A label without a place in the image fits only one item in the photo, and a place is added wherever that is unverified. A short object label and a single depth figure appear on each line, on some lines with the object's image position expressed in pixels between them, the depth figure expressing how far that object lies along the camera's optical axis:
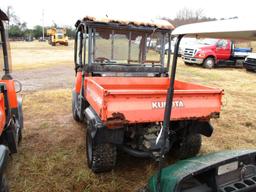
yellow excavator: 39.85
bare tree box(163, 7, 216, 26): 50.12
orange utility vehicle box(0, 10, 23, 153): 3.64
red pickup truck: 17.27
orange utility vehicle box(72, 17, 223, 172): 3.50
